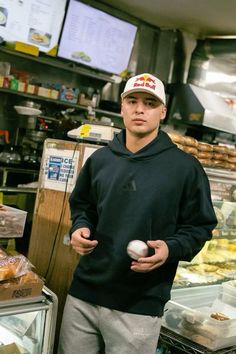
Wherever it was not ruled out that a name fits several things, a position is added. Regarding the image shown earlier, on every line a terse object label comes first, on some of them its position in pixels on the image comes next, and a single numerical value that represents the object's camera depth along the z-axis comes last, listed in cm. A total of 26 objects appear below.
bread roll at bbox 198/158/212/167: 313
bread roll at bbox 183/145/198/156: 303
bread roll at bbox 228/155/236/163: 336
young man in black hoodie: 192
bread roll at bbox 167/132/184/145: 297
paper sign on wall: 271
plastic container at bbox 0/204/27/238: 227
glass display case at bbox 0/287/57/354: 203
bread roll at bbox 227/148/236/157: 336
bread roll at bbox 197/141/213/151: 315
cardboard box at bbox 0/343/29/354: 209
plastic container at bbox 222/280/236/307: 336
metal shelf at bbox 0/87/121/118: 471
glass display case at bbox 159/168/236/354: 280
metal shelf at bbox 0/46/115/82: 475
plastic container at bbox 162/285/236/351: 277
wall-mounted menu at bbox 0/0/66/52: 459
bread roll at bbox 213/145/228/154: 325
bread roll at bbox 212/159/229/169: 324
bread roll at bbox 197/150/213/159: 315
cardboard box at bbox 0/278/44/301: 194
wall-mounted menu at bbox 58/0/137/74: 505
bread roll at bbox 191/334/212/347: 275
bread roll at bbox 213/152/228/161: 325
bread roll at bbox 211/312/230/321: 290
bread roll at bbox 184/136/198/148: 303
